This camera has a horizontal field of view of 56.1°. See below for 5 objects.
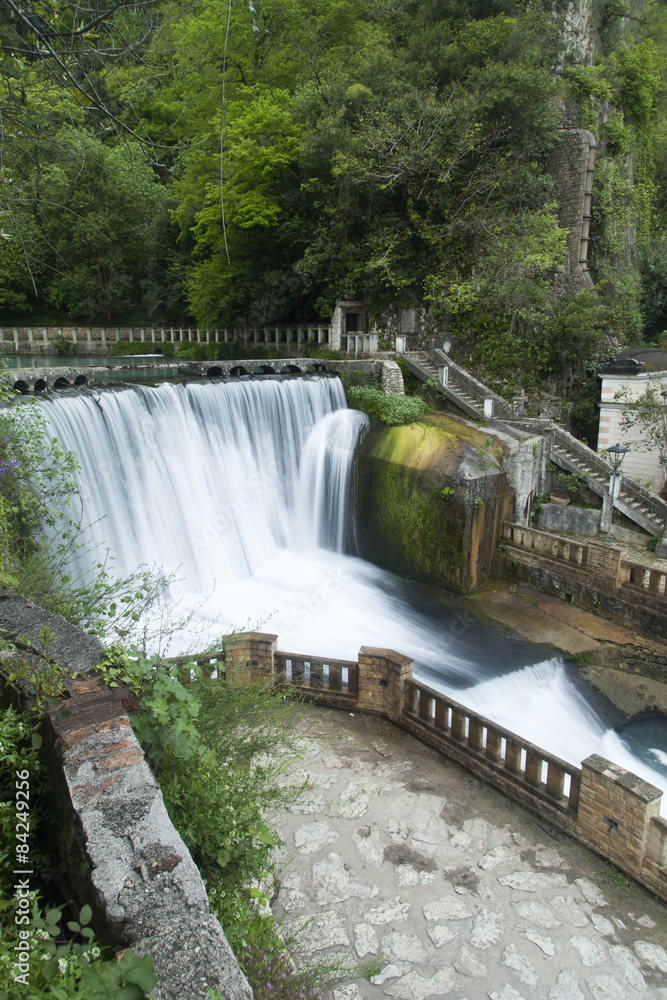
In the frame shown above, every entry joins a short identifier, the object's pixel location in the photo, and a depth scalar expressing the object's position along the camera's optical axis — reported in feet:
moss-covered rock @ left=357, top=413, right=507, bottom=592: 45.11
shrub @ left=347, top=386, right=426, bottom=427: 52.42
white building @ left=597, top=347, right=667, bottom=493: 54.60
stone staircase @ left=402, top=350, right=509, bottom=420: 56.85
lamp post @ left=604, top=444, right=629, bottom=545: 42.45
